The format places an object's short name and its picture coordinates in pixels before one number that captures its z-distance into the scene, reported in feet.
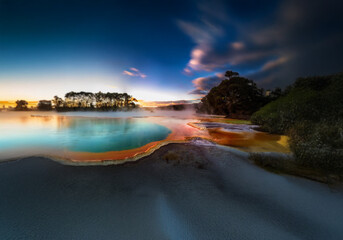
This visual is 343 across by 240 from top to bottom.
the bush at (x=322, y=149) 10.41
